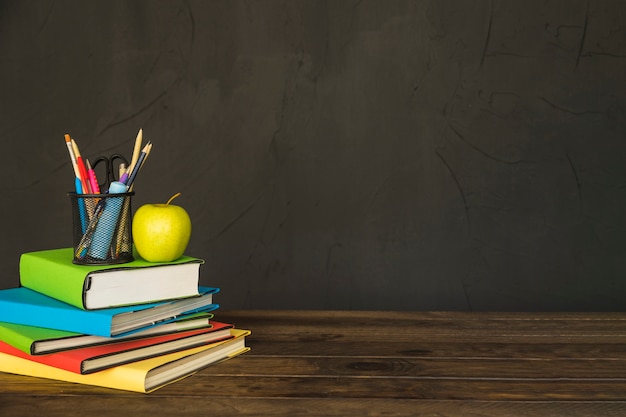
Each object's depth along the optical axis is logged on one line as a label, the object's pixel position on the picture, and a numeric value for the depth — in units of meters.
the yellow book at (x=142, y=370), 0.88
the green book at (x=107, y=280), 0.93
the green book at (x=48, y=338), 0.90
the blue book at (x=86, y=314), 0.90
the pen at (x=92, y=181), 1.04
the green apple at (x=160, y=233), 1.02
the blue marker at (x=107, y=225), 1.00
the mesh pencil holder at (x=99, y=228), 1.00
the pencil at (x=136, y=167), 1.06
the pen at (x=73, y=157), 1.04
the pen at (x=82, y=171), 1.03
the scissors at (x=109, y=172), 1.02
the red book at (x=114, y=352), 0.89
